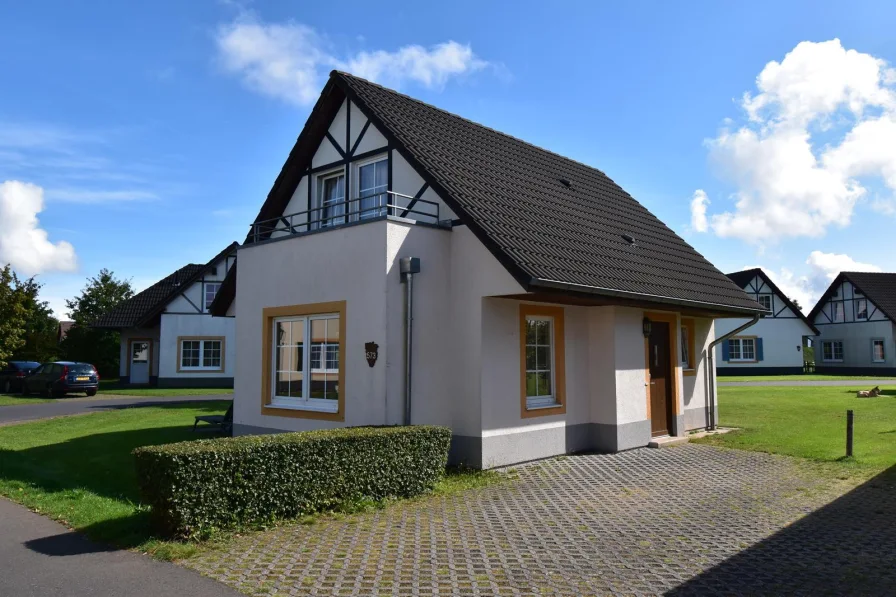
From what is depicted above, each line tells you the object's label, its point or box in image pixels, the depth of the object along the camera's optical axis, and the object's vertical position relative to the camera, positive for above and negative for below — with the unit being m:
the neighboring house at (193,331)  33.00 +1.37
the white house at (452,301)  10.32 +0.94
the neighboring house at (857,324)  44.38 +2.03
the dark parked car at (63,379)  28.25 -0.81
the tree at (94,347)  42.41 +0.80
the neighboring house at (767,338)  44.25 +1.08
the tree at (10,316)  27.34 +1.81
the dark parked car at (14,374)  30.94 -0.63
